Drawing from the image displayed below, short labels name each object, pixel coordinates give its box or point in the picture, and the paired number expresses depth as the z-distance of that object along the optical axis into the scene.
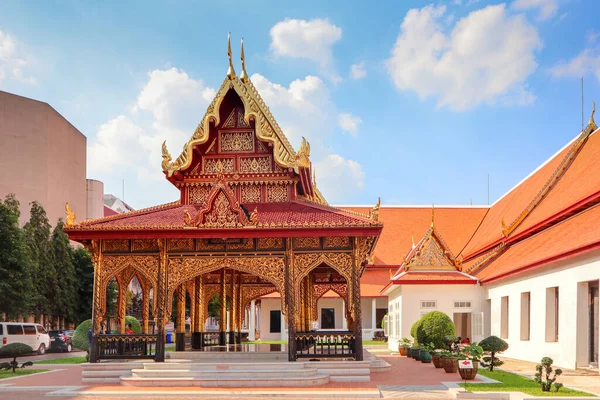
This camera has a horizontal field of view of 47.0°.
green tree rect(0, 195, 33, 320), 27.25
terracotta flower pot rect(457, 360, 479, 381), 13.36
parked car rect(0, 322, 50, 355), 25.33
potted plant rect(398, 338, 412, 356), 22.57
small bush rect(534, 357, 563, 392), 11.39
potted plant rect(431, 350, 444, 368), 16.50
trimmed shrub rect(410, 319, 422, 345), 20.47
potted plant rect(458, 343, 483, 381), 13.39
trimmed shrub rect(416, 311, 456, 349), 19.50
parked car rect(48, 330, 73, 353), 29.41
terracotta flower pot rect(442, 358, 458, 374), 15.42
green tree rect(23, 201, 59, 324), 32.72
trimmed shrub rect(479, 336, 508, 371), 15.25
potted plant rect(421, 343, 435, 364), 18.52
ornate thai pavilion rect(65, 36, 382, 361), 14.49
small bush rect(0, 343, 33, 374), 16.91
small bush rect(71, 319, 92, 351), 23.86
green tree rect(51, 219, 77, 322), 34.91
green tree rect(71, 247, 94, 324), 37.06
